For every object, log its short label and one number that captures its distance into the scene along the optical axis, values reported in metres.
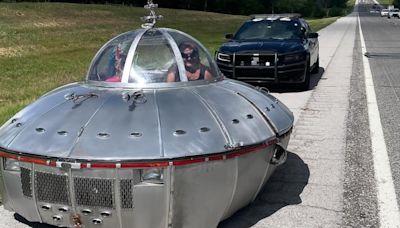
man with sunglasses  4.36
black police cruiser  10.46
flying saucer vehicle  3.46
